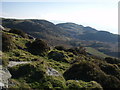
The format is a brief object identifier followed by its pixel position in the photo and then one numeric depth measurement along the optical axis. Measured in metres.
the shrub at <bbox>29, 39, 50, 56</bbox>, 15.75
